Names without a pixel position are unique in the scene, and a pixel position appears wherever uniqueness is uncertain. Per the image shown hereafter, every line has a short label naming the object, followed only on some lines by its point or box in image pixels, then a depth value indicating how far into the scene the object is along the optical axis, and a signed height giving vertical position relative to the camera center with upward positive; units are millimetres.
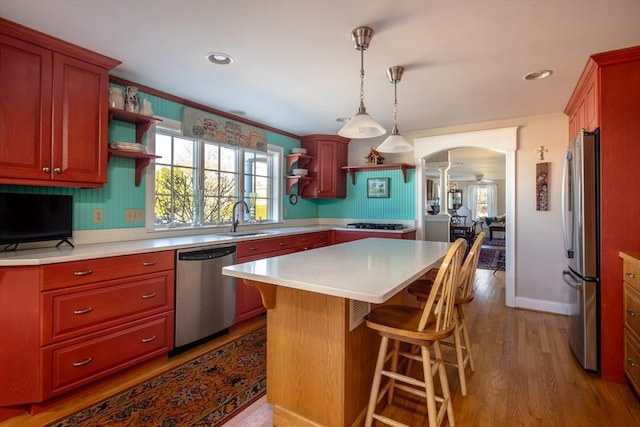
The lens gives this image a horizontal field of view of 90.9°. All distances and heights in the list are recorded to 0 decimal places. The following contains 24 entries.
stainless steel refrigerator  2227 -198
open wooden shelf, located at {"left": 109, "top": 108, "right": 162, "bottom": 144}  2473 +822
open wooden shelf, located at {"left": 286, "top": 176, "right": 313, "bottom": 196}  4531 +530
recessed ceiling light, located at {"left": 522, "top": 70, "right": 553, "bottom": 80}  2496 +1157
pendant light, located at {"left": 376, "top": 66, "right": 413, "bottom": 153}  2391 +587
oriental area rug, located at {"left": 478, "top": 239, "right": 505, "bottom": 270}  6106 -863
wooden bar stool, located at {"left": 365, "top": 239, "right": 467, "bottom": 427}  1428 -526
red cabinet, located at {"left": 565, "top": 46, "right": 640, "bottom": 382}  2158 +282
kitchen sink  3280 -181
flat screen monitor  1957 -4
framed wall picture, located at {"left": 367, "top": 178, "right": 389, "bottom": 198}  4684 +454
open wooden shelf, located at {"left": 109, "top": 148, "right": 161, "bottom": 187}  2498 +503
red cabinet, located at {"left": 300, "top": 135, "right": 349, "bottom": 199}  4711 +753
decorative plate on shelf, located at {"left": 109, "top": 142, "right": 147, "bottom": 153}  2496 +572
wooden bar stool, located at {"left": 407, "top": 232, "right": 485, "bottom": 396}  1985 -527
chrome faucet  3555 +0
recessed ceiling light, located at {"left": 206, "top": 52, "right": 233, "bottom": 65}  2229 +1154
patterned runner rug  1749 -1119
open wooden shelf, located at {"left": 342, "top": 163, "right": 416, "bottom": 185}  4406 +730
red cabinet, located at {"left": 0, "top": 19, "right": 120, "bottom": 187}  1898 +698
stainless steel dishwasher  2523 -656
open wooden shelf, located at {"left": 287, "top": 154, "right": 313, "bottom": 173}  4523 +849
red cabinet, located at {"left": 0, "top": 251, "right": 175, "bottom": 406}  1781 -663
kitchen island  1496 -616
